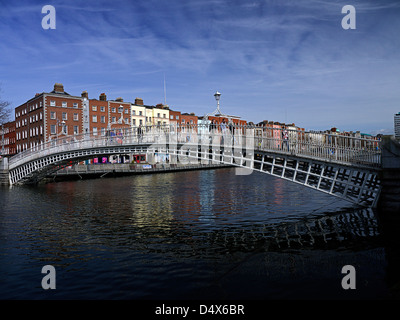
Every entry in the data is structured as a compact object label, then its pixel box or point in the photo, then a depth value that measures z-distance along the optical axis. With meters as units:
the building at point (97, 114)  65.94
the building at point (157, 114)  78.69
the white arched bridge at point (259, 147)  16.75
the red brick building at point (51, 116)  59.66
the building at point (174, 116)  84.25
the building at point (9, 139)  77.19
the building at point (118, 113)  69.50
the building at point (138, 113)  75.44
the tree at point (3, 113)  38.02
